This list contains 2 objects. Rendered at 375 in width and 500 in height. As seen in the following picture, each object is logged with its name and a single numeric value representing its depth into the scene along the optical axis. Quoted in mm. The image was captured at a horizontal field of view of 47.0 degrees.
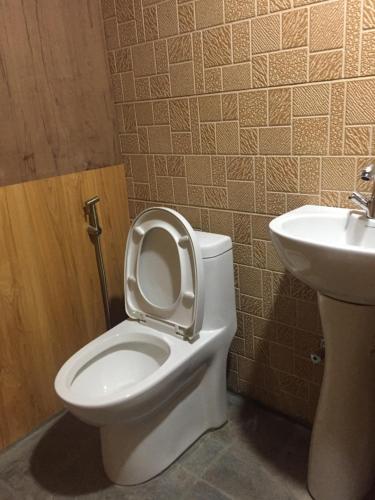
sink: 1010
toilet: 1385
